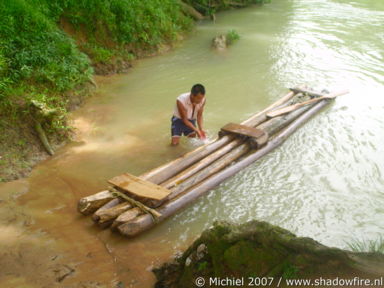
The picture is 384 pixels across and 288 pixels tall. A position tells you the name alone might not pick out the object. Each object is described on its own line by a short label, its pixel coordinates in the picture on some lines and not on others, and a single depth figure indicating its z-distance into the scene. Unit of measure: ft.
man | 16.97
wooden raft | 12.29
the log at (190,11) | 44.05
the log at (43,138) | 16.92
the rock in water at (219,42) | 34.78
